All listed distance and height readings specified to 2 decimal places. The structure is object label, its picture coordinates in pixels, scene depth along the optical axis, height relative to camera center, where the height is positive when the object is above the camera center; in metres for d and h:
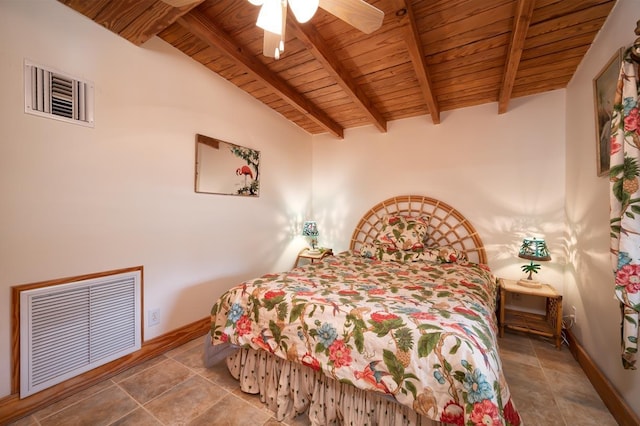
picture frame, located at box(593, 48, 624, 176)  1.56 +0.73
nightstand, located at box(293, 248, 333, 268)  3.32 -0.55
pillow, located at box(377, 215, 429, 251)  2.85 -0.22
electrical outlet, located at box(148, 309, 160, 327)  2.04 -0.84
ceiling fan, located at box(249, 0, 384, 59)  1.21 +1.01
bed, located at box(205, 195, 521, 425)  1.02 -0.64
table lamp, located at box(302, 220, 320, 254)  3.47 -0.22
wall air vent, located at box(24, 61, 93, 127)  1.47 +0.74
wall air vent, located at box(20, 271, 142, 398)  1.46 -0.73
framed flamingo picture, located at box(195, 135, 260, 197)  2.40 +0.48
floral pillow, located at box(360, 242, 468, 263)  2.64 -0.44
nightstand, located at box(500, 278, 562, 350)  2.16 -1.02
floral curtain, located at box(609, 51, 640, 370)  1.15 +0.03
